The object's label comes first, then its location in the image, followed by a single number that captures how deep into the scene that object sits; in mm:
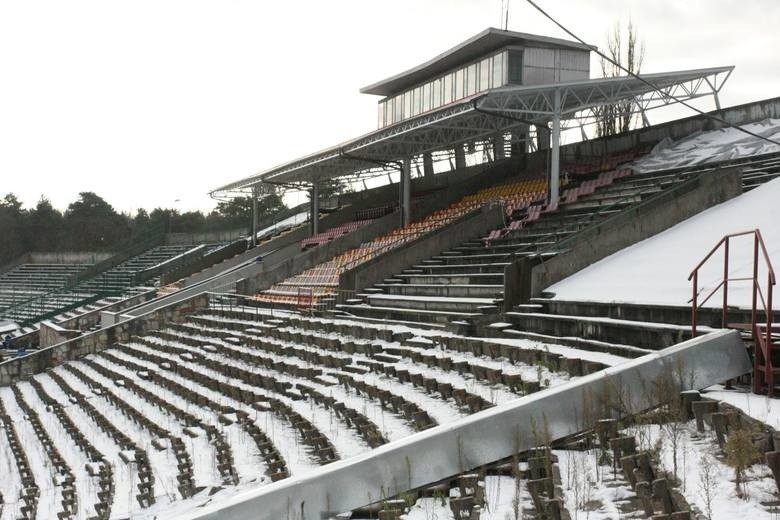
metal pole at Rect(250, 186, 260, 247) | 36600
